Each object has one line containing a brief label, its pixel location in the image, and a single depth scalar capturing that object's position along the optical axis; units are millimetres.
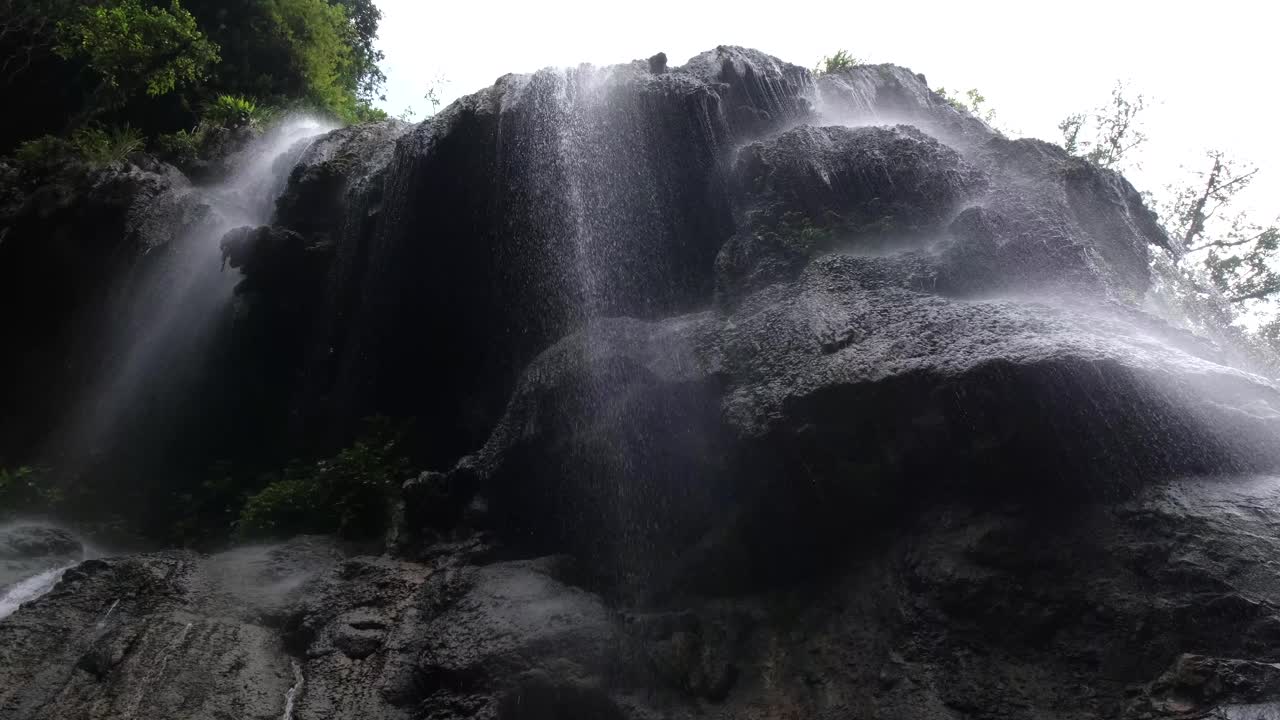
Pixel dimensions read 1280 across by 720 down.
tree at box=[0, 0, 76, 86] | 14375
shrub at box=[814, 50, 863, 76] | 13362
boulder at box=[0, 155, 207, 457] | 12266
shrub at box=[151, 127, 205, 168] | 14602
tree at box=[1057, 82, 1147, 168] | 20078
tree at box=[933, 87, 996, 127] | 19031
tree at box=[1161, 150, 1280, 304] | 18203
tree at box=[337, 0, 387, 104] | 20438
